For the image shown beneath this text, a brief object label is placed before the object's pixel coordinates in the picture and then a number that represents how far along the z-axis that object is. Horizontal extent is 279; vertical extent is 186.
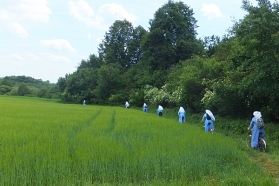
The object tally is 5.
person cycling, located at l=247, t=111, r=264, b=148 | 9.81
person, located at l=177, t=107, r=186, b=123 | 17.35
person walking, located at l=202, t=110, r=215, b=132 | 12.80
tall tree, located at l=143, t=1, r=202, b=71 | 40.91
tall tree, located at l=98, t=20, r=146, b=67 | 52.66
